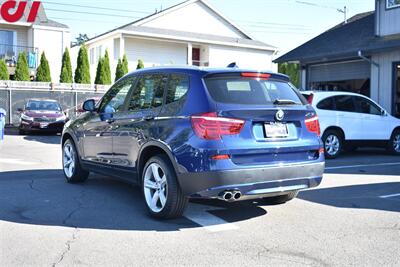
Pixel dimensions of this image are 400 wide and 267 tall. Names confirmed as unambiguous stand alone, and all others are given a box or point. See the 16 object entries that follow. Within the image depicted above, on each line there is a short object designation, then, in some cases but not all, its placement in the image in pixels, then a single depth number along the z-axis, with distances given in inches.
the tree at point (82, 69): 1110.4
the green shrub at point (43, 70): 1063.0
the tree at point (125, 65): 1135.0
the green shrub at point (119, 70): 1123.9
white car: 474.9
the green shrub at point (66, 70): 1088.8
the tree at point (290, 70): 1577.3
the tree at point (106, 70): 1114.4
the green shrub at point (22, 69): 1027.9
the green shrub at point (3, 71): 994.1
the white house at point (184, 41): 1275.8
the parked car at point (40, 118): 748.6
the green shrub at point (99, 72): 1111.6
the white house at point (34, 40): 1175.6
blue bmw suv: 209.8
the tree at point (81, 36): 4147.6
